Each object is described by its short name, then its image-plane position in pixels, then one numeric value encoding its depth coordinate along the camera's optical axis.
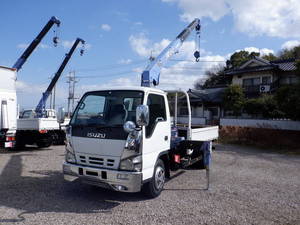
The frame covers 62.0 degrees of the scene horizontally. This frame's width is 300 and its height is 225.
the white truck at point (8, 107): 8.74
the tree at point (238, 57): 37.57
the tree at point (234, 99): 21.88
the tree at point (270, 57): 35.41
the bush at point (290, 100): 12.48
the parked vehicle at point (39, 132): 9.58
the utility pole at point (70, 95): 32.41
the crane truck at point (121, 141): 4.04
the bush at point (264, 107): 18.66
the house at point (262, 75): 23.83
